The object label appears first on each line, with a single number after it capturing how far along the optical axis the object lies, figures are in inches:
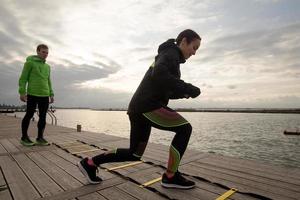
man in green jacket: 223.2
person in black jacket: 108.1
